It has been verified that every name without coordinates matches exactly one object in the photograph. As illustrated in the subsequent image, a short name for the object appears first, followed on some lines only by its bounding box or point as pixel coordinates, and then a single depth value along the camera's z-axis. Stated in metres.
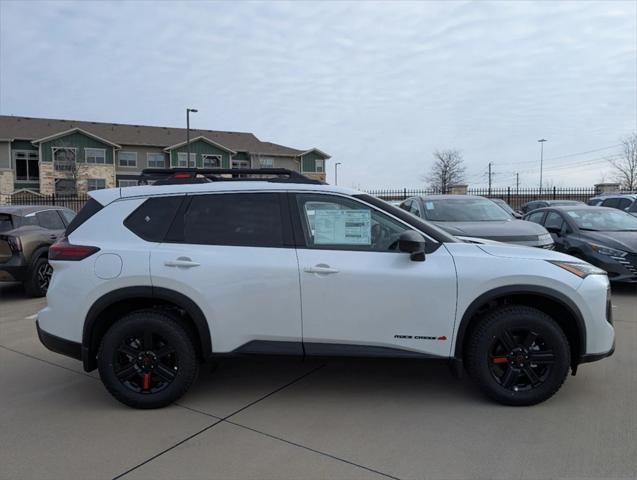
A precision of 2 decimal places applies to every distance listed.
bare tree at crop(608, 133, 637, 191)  43.59
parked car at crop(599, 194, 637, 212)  14.89
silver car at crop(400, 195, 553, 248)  7.28
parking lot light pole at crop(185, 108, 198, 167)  31.10
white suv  3.62
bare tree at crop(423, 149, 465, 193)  60.44
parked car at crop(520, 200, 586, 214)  21.98
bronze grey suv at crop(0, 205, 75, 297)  7.81
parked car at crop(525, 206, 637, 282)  7.69
